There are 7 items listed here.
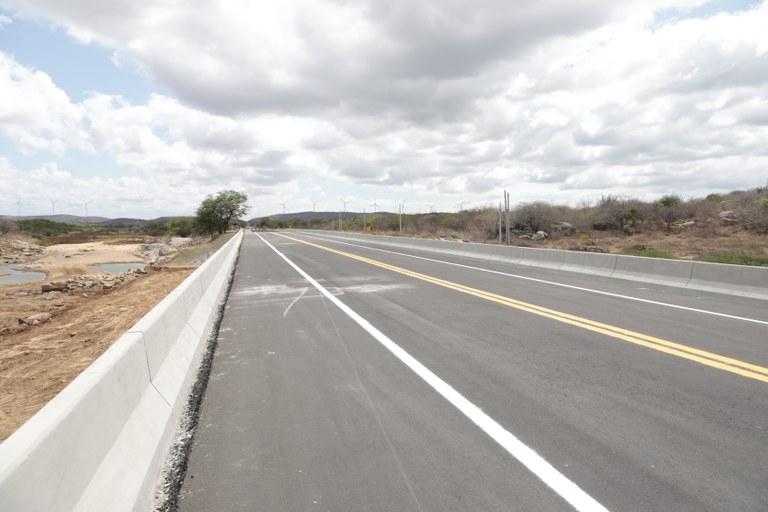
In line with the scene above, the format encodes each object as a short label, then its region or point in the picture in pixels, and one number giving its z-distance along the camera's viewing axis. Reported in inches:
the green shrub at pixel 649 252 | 925.2
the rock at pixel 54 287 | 827.4
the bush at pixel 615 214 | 1530.5
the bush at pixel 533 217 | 1674.5
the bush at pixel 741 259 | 784.9
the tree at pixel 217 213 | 3523.6
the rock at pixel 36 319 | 522.2
